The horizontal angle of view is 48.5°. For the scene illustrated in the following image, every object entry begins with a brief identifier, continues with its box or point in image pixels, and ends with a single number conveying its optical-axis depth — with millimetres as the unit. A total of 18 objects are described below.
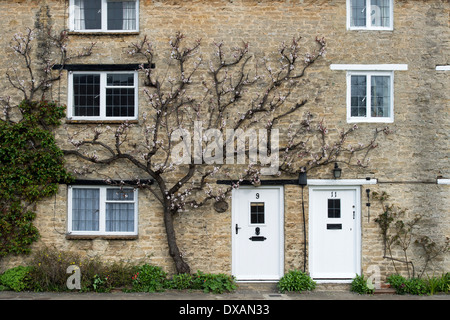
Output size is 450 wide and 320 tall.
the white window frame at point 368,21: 12133
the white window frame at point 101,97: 12156
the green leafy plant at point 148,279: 11422
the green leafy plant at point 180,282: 11477
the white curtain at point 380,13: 12262
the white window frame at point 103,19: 12219
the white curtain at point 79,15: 12336
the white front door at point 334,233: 11984
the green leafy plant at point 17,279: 11281
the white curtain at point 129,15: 12328
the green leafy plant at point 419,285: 11461
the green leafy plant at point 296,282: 11562
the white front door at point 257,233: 11984
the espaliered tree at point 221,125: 11969
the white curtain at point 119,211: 12094
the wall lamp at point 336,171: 11852
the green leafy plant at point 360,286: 11562
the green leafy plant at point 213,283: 11383
